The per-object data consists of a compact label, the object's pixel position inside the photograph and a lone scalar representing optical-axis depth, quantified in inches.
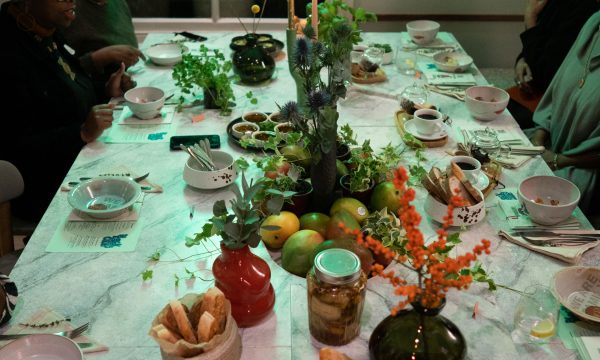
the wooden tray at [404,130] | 81.3
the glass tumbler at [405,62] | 105.2
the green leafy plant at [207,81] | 90.4
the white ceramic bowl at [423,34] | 114.4
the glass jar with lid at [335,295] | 45.3
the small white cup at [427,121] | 81.6
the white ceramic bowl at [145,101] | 87.7
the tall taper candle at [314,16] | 69.9
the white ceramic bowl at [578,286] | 54.0
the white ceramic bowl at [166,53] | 107.7
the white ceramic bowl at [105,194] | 66.6
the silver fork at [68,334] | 50.0
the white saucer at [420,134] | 81.9
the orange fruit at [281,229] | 60.5
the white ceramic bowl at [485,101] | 87.2
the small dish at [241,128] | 81.4
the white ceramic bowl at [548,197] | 63.1
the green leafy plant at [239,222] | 48.6
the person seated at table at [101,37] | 105.0
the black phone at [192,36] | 119.6
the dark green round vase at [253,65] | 99.4
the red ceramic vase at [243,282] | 50.3
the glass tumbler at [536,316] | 49.6
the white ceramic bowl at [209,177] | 69.4
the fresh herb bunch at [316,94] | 56.2
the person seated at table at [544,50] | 114.0
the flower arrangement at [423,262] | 38.4
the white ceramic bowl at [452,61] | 103.7
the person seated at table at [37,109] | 83.8
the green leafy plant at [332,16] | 84.0
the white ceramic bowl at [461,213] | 62.8
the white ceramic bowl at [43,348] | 46.7
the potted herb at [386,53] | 108.3
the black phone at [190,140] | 81.2
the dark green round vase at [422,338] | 42.9
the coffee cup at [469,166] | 70.1
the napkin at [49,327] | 49.3
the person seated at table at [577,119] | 84.5
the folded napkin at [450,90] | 95.7
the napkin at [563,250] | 58.9
